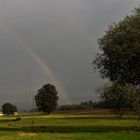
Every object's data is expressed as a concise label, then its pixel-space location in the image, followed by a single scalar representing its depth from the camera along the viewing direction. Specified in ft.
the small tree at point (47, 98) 607.78
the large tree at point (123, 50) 174.19
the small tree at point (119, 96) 171.73
